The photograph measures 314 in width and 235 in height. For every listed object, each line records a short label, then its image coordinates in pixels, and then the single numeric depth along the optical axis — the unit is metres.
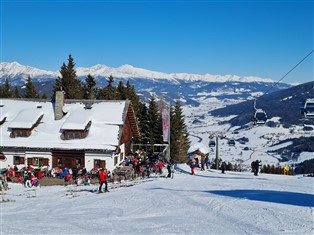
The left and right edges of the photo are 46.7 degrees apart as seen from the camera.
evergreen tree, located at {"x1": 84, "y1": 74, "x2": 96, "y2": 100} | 65.62
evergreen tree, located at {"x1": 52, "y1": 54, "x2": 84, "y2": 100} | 59.44
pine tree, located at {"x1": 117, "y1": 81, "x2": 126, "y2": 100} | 58.34
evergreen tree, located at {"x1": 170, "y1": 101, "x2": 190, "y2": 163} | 50.31
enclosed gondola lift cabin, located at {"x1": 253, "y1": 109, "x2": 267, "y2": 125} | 25.69
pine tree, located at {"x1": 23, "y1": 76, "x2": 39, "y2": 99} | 65.64
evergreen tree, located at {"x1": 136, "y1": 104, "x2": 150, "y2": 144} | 49.34
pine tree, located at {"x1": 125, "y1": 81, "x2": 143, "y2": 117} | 53.03
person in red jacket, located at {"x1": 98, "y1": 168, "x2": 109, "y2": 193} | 19.61
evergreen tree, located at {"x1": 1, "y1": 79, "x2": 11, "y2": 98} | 69.12
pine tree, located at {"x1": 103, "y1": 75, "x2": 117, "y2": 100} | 56.75
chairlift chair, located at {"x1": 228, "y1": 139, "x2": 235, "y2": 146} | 44.93
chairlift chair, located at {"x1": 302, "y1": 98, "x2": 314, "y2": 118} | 22.09
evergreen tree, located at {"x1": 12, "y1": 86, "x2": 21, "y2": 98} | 69.16
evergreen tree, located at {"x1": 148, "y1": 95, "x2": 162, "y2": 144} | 49.84
